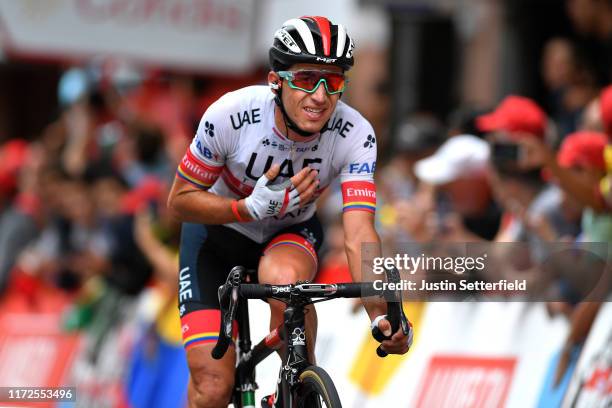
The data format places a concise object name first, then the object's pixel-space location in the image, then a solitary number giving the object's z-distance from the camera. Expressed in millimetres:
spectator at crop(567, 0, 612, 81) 22547
